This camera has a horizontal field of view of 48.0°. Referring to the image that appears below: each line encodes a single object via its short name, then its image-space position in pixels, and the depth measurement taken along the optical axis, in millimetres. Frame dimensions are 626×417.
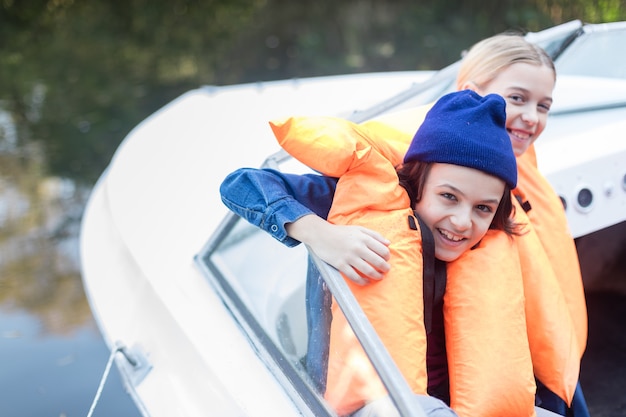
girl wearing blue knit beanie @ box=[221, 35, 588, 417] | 1160
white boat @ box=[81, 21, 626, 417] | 1422
